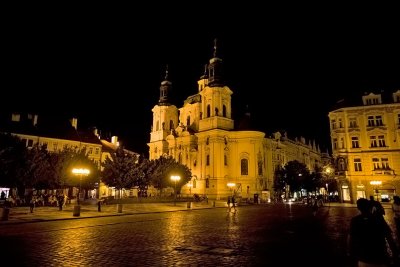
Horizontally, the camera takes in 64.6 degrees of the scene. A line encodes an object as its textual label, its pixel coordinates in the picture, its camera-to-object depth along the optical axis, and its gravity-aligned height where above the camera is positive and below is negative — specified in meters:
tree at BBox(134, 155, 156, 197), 45.51 +2.90
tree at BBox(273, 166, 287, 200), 70.38 +2.78
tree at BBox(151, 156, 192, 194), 52.84 +3.68
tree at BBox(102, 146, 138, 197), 43.75 +3.11
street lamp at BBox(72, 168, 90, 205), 28.37 +2.14
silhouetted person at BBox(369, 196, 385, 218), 8.37 -0.32
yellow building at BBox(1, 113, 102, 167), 56.22 +11.29
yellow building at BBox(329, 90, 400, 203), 43.31 +6.50
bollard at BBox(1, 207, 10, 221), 19.91 -1.18
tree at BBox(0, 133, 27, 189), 33.97 +3.61
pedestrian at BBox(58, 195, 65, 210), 29.50 -0.53
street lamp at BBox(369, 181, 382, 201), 41.97 +1.30
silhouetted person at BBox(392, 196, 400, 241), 11.37 -0.56
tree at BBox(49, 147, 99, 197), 40.41 +3.70
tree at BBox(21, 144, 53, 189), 35.81 +2.70
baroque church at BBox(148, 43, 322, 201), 63.59 +10.66
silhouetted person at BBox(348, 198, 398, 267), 4.50 -0.68
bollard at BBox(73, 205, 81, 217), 23.67 -1.23
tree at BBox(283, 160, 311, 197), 67.88 +3.65
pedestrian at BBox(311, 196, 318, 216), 26.57 -1.26
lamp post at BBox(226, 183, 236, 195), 57.38 +1.63
